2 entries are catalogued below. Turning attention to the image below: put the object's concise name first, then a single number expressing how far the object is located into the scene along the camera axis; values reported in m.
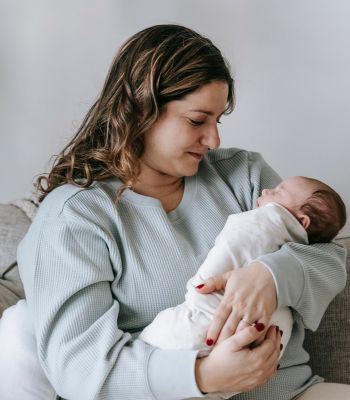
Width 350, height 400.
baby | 1.46
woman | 1.46
